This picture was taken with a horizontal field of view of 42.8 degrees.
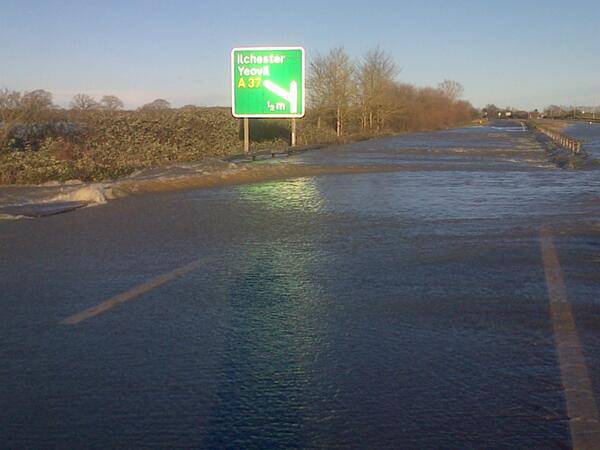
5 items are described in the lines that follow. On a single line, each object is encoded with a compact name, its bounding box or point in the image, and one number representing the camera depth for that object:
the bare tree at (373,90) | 80.75
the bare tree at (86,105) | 57.80
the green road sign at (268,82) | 33.69
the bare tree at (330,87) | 69.88
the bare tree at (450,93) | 153.20
